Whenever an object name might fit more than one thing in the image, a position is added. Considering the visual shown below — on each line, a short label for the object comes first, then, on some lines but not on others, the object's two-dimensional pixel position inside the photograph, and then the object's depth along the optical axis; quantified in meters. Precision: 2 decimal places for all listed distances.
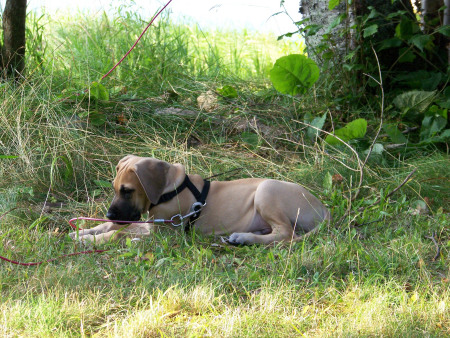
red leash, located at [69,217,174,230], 3.78
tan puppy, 3.71
